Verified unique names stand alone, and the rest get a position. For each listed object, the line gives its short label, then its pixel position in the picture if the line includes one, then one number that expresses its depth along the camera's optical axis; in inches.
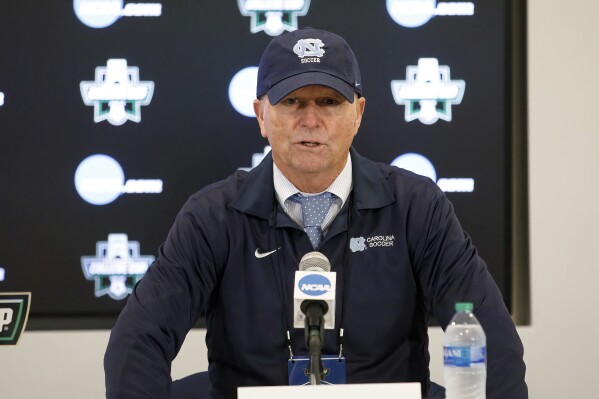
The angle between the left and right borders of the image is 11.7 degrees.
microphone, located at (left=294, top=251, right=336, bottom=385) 171.4
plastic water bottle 168.6
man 184.9
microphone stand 171.2
